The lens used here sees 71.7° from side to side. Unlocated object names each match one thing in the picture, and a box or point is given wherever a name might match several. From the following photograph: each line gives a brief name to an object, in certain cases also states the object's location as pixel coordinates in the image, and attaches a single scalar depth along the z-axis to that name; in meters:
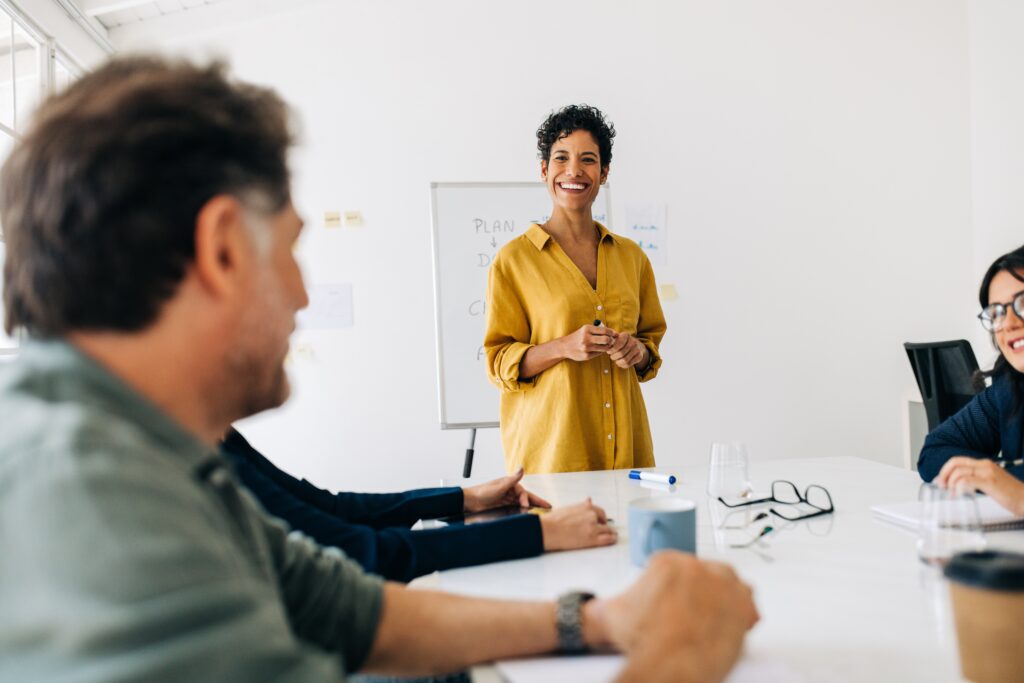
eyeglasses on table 1.32
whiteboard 3.33
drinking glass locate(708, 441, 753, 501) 1.33
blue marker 1.55
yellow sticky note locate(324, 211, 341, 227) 3.72
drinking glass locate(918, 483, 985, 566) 0.92
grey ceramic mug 1.01
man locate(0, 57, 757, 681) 0.40
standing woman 1.97
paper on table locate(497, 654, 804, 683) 0.70
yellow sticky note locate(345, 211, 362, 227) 3.72
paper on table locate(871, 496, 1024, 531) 1.16
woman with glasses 1.48
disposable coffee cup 0.63
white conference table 0.73
